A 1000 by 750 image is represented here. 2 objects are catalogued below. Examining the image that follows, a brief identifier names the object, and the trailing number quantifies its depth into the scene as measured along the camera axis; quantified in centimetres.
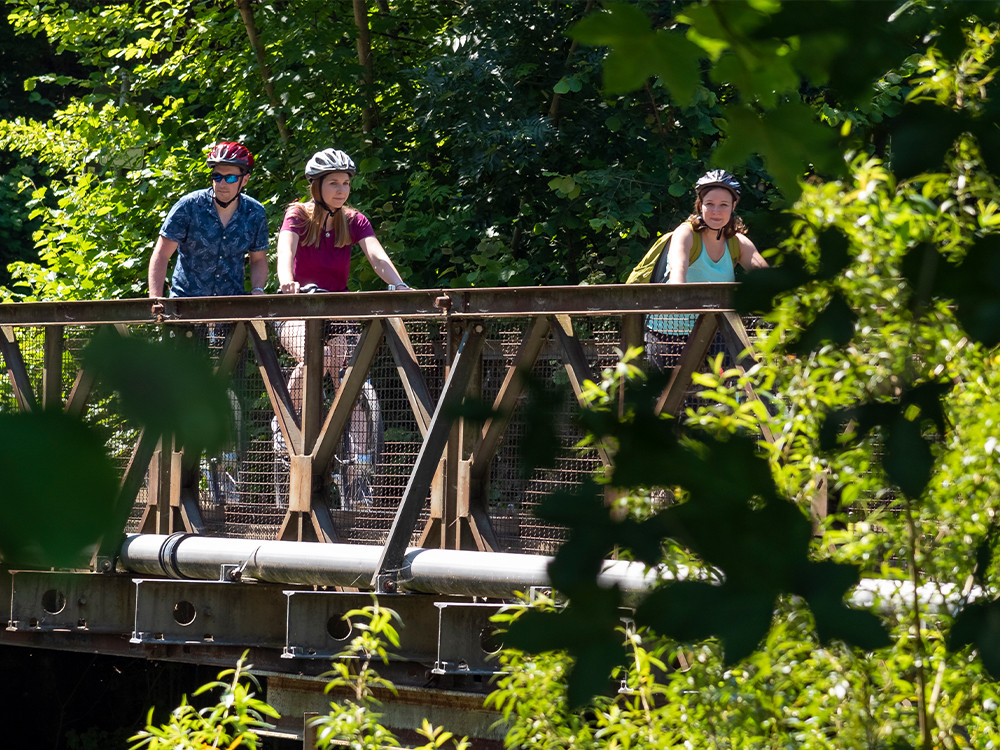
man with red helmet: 3207
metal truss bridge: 3065
